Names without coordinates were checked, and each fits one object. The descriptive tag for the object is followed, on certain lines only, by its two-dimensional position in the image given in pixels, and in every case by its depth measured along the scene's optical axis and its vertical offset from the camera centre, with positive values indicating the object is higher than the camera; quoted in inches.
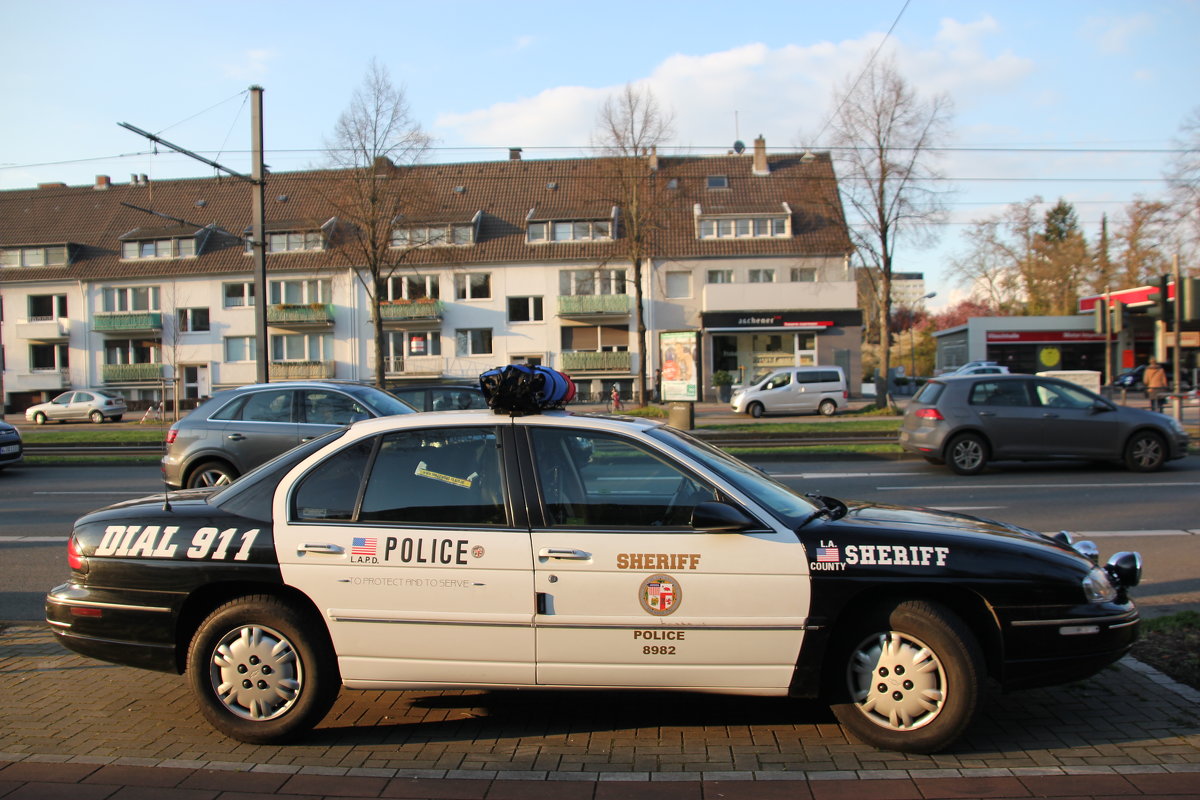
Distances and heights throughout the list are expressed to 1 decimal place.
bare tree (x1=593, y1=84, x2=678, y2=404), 1369.3 +316.1
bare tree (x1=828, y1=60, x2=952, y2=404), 1258.0 +281.9
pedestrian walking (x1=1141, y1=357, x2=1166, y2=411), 980.6 -19.8
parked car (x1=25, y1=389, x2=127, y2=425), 1528.1 -28.7
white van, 1242.0 -24.6
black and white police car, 150.4 -36.7
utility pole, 765.3 +149.3
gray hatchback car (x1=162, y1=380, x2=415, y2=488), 424.2 -17.9
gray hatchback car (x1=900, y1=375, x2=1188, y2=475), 538.6 -35.4
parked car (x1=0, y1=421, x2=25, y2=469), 617.3 -37.2
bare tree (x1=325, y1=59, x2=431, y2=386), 1283.2 +297.9
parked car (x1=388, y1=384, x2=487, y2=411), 612.7 -8.2
